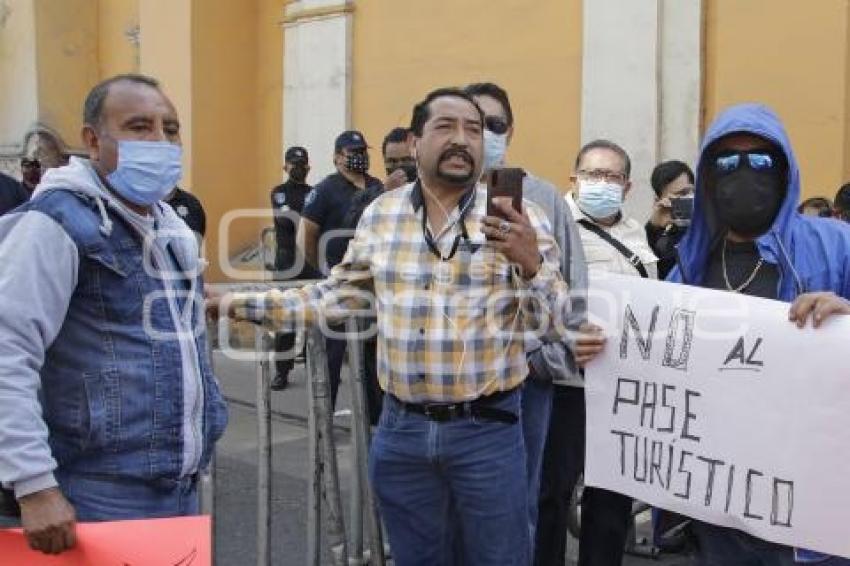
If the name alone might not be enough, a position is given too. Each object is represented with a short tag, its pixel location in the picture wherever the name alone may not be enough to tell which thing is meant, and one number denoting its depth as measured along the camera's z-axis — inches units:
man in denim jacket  95.9
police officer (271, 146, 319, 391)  355.9
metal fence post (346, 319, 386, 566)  157.6
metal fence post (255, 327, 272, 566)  151.2
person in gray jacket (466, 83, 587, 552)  147.1
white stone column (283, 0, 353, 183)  446.0
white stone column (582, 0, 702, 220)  318.0
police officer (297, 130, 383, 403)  276.5
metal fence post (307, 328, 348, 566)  151.3
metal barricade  151.1
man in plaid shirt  123.3
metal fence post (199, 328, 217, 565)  144.6
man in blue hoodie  114.3
